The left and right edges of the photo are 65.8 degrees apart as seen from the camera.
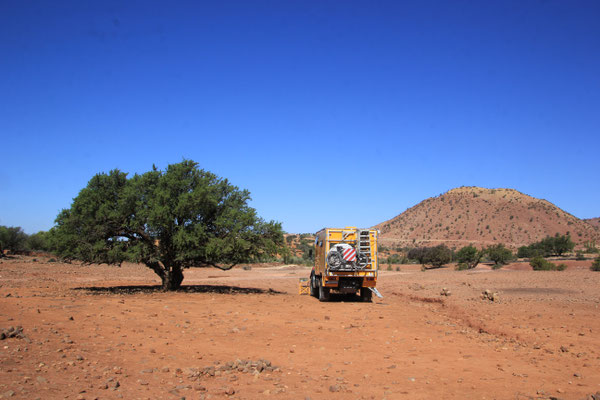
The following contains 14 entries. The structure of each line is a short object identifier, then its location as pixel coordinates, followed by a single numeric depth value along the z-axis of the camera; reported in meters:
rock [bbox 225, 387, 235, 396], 7.54
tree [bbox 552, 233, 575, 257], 60.44
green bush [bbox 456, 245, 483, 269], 54.16
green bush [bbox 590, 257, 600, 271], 37.80
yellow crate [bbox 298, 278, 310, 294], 25.94
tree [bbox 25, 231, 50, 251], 67.75
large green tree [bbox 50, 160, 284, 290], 21.16
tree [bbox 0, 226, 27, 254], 59.94
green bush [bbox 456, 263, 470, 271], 51.66
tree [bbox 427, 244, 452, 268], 58.88
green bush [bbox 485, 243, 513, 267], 56.81
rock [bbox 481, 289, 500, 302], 21.87
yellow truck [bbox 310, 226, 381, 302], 20.89
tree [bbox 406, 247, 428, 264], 61.44
